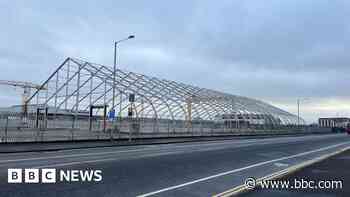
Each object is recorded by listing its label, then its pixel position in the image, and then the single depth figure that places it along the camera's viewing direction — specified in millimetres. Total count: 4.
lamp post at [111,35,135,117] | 36675
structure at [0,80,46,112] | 107769
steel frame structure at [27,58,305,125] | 57844
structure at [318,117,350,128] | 172550
